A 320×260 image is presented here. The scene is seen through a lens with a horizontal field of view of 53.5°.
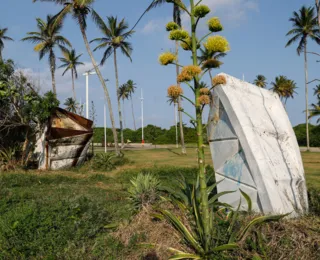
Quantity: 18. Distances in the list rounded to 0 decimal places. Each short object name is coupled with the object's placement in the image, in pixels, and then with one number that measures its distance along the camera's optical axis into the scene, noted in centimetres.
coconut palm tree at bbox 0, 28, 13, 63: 3656
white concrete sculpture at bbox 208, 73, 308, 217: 516
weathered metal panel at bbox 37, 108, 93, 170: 1747
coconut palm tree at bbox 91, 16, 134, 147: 3188
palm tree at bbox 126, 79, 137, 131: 7294
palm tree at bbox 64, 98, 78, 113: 6159
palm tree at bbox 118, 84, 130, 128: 7181
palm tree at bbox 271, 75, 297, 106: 4938
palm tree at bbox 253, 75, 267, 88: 5737
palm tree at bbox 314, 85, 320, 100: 4566
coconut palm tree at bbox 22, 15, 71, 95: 3312
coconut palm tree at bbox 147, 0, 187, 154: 2713
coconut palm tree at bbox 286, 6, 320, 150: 3588
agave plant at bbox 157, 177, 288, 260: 400
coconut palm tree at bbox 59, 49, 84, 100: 4320
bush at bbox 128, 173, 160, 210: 605
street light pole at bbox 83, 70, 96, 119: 2911
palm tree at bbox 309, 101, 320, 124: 3450
